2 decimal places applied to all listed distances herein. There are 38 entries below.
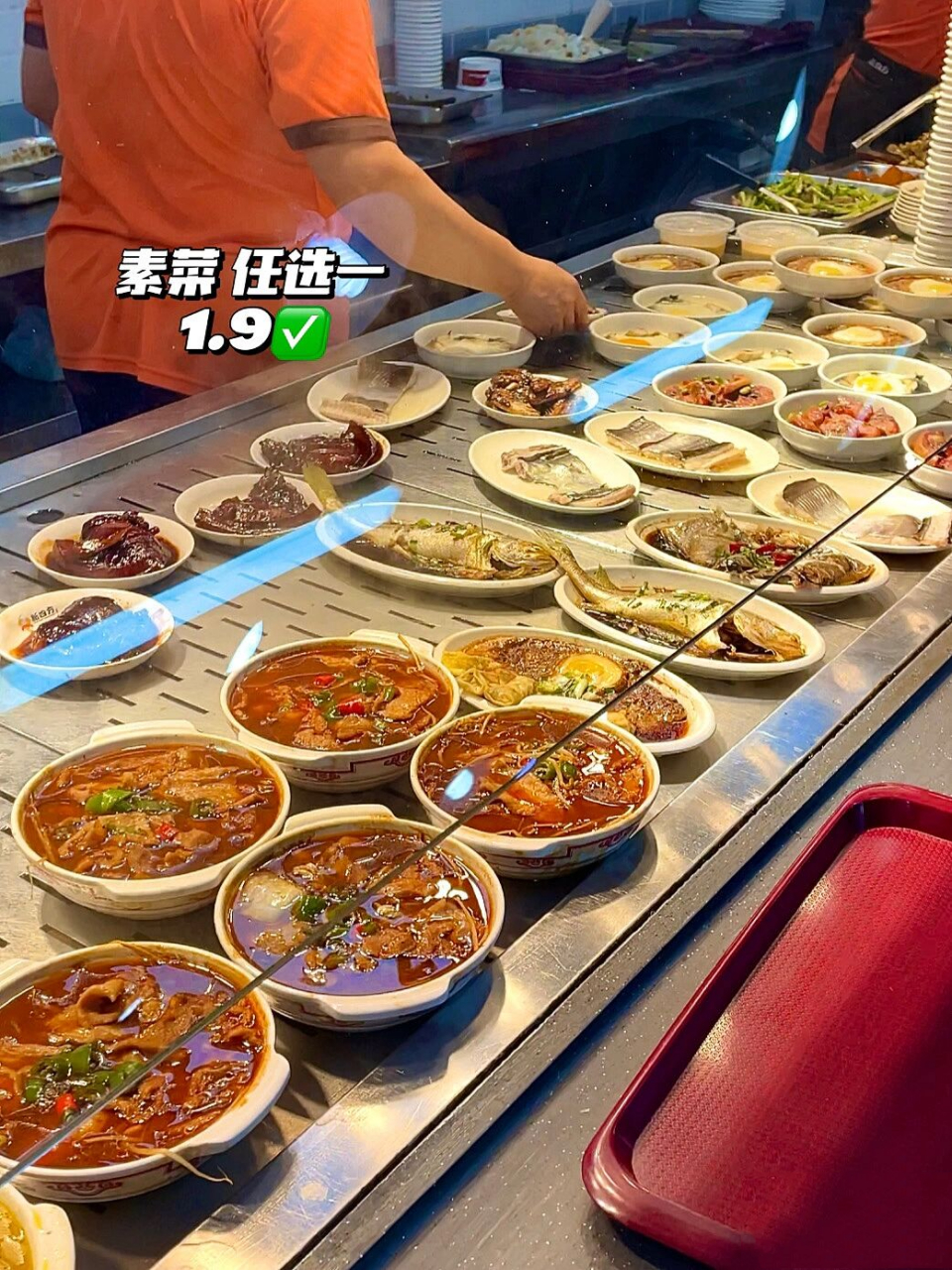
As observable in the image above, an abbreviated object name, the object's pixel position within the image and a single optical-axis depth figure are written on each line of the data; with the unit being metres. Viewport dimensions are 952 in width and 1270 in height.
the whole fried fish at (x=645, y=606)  1.44
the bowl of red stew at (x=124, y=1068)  0.94
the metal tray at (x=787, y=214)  2.61
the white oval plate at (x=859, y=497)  1.80
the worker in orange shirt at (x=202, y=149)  1.22
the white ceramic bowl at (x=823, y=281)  2.55
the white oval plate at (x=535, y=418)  1.76
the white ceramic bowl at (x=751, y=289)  2.41
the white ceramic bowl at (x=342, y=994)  1.08
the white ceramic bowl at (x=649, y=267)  2.25
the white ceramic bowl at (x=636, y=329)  1.94
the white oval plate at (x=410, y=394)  1.61
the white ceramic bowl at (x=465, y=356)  1.79
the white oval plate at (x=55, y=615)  1.08
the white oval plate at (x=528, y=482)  1.59
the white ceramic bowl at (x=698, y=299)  2.17
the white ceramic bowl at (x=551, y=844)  1.28
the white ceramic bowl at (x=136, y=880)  0.99
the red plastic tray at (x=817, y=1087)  1.11
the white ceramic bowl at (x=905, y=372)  2.18
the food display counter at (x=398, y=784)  1.03
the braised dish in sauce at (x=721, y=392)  1.93
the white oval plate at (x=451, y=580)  1.30
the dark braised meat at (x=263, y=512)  1.31
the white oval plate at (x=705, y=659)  1.41
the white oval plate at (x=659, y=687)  1.28
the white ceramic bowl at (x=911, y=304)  2.59
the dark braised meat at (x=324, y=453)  1.44
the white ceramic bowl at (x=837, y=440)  2.00
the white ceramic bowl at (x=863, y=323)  2.34
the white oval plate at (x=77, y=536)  1.20
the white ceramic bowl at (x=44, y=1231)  0.90
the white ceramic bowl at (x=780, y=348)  2.09
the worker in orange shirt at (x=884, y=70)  2.81
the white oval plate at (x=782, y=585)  1.57
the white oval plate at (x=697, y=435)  1.75
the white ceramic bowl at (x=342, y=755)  1.13
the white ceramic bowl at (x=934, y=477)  2.12
